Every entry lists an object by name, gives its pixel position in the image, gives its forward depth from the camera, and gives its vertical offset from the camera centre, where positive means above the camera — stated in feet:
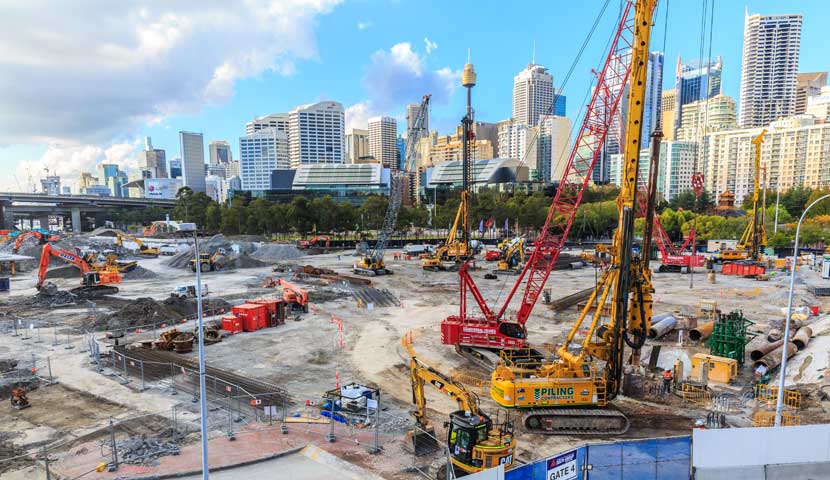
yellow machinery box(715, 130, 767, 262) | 198.08 -20.02
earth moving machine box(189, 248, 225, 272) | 198.80 -27.38
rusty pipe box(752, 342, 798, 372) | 78.07 -27.22
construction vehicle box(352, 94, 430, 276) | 192.24 -11.61
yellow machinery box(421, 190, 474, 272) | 204.64 -25.37
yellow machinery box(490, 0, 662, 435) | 58.54 -23.09
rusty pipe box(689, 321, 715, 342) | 95.14 -27.43
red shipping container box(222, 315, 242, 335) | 105.29 -28.07
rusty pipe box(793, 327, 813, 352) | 83.71 -25.49
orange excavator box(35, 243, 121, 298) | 145.23 -24.62
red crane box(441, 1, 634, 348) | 80.48 -17.28
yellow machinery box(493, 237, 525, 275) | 201.67 -27.11
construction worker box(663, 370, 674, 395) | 69.51 -27.44
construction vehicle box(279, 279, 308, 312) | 125.49 -27.01
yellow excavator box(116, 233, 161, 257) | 256.52 -27.81
